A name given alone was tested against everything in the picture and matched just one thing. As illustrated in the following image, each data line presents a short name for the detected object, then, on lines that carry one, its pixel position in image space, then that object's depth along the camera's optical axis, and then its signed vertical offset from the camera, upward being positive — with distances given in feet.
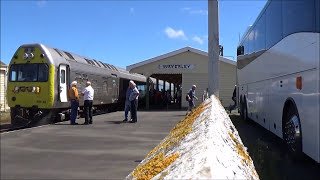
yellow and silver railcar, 34.02 +1.50
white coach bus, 14.26 +1.60
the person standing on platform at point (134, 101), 34.41 -0.77
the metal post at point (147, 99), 67.82 -1.01
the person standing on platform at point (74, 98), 32.10 -0.37
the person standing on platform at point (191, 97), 45.81 -0.33
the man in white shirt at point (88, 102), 31.80 -0.86
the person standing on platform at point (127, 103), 35.33 -1.05
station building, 68.23 +6.70
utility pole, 29.60 +5.39
